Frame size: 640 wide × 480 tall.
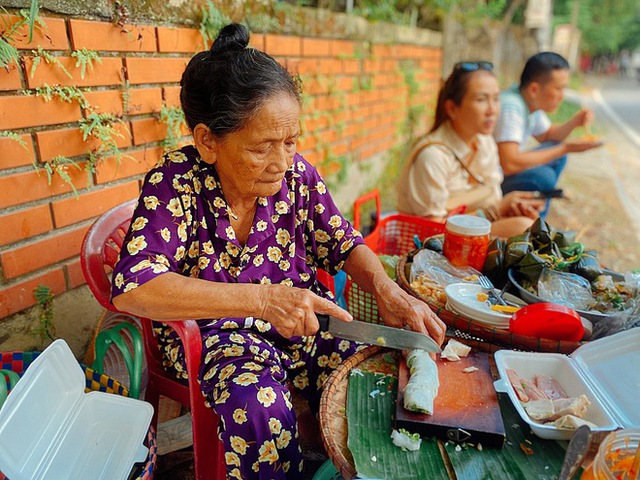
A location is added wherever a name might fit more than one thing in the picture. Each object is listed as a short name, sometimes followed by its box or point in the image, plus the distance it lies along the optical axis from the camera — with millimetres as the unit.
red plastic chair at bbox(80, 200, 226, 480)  1630
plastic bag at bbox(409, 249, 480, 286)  1966
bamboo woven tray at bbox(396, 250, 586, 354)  1559
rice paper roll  1289
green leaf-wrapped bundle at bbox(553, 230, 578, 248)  2062
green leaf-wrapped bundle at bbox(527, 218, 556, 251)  2025
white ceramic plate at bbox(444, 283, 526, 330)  1658
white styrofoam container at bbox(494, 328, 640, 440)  1277
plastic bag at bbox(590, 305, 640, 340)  1606
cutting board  1246
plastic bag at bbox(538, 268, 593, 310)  1742
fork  1774
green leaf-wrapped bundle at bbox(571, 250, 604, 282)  1884
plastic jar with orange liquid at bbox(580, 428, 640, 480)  1000
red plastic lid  1552
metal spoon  984
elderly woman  1484
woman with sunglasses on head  2998
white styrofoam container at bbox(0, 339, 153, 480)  1351
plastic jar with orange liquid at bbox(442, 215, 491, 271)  1992
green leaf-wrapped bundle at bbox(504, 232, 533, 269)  1935
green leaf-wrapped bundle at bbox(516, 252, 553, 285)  1857
